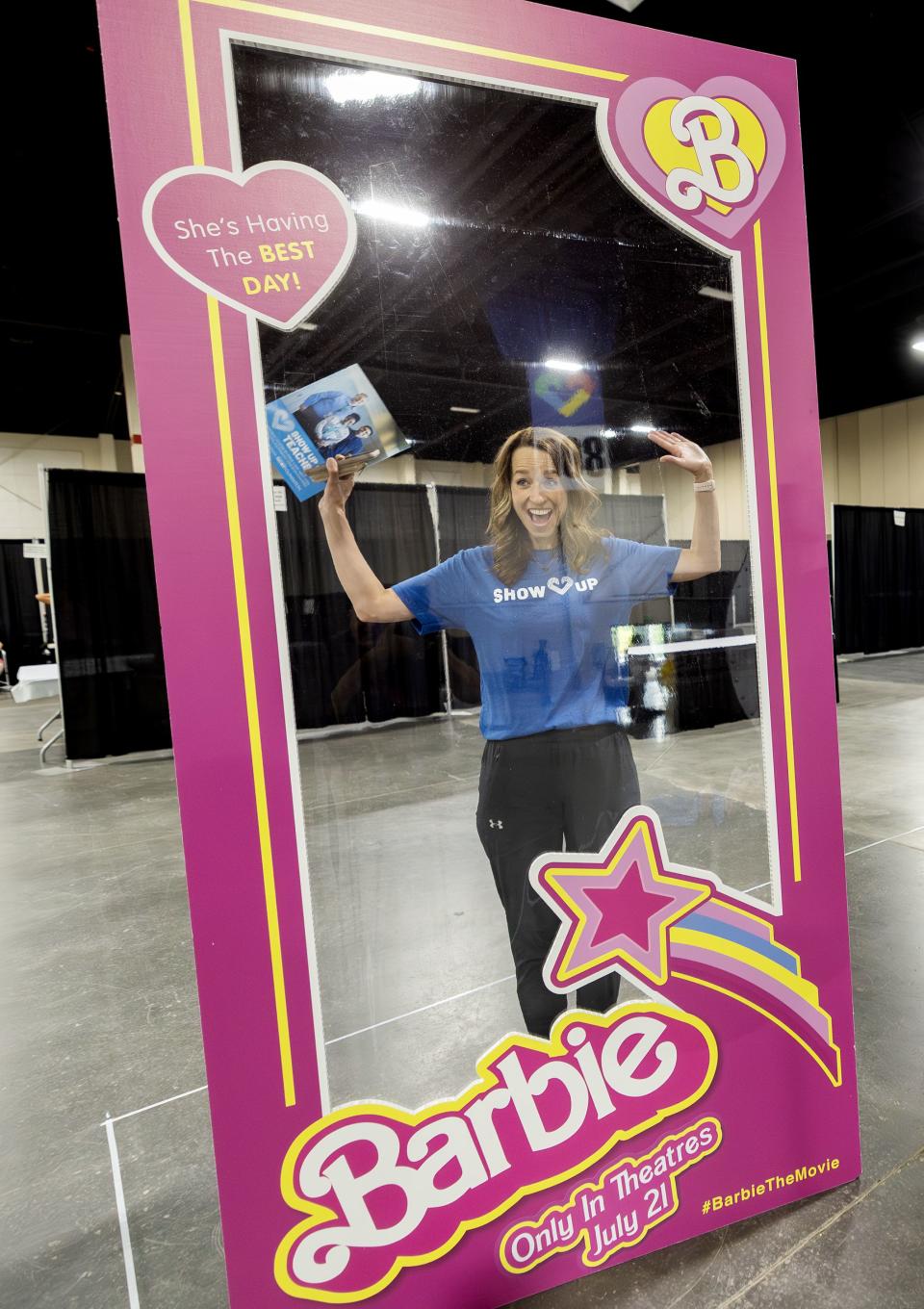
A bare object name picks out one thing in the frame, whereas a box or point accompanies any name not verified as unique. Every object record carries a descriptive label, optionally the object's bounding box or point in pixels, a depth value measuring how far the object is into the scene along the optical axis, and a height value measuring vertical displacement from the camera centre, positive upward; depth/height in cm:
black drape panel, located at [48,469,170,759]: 546 +32
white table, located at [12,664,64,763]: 586 -22
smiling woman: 99 -2
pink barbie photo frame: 84 -2
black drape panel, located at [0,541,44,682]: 1214 +87
